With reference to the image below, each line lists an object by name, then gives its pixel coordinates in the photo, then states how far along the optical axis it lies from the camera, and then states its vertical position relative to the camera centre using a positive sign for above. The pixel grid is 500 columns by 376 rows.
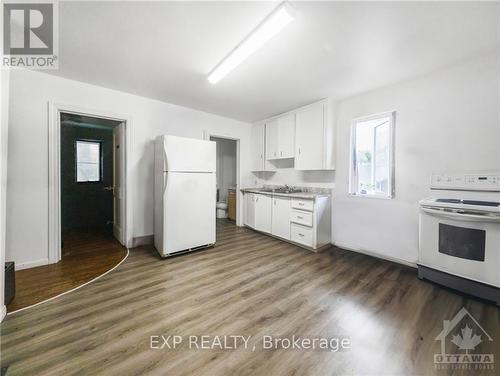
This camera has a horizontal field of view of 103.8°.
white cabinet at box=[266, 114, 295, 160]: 3.88 +1.00
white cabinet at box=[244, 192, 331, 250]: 3.16 -0.61
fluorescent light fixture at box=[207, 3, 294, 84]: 1.48 +1.31
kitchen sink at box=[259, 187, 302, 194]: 4.13 -0.11
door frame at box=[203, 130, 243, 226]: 4.71 -0.26
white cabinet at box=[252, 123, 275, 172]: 4.53 +0.83
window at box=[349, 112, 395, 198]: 2.83 +0.46
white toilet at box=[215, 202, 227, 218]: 5.51 -0.71
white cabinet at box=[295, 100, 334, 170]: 3.28 +0.83
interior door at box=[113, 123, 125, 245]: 3.28 +0.02
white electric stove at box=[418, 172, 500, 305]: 1.83 -0.48
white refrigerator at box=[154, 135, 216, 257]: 2.77 -0.15
